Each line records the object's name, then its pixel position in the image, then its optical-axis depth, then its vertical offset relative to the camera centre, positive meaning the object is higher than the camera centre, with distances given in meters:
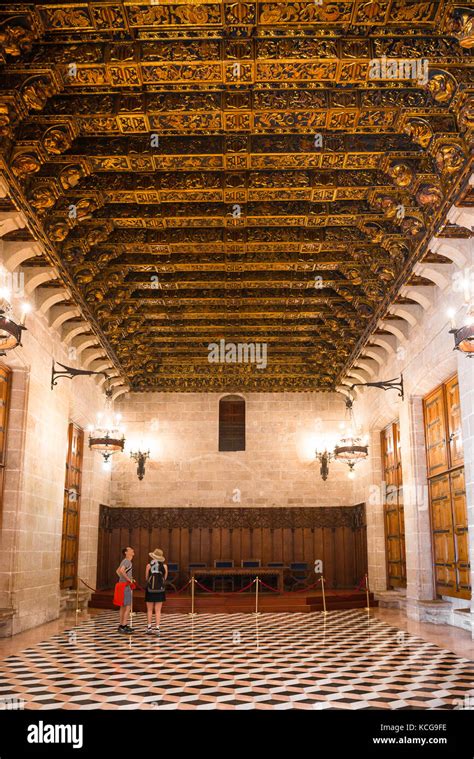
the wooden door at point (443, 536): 11.16 -0.18
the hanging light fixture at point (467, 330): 7.17 +2.07
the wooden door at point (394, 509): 14.57 +0.35
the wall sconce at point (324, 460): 18.00 +1.71
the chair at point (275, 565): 17.09 -0.98
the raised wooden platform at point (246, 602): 14.26 -1.62
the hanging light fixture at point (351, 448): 14.74 +1.67
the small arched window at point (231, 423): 18.81 +2.83
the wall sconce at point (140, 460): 18.08 +1.74
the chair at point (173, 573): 17.01 -1.17
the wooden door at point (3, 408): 10.51 +1.82
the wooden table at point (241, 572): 15.30 -1.03
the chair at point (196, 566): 17.10 -1.00
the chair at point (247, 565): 16.67 -0.98
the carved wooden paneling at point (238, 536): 17.78 -0.26
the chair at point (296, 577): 16.97 -1.27
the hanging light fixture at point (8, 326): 7.17 +2.13
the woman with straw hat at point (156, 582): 10.23 -0.84
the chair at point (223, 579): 16.34 -1.29
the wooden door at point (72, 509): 14.59 +0.38
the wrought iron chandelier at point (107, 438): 13.89 +1.80
